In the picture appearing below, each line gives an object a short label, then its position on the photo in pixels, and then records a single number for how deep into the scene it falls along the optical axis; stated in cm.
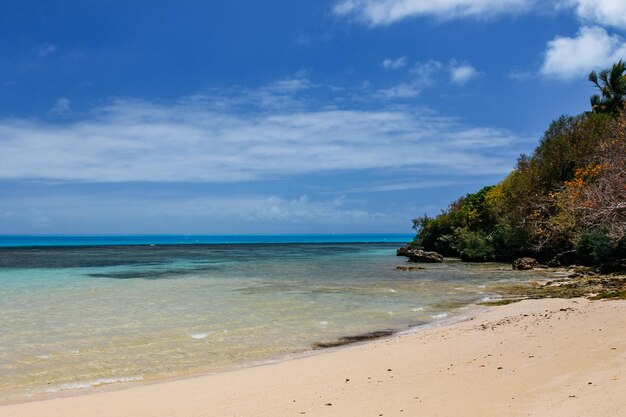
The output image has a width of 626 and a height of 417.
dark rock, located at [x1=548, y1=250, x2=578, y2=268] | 3978
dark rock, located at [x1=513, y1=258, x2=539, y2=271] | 3810
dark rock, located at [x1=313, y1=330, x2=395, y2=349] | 1311
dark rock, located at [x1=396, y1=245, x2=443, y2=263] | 4988
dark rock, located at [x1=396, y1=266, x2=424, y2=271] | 4039
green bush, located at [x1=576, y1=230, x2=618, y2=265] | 3079
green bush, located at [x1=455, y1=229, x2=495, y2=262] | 5022
